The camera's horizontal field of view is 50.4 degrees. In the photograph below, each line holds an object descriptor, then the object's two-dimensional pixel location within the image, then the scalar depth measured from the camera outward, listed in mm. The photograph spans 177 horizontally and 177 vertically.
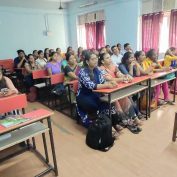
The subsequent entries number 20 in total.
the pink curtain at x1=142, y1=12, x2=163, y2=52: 5601
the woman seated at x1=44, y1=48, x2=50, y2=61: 5939
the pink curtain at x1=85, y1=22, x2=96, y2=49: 7400
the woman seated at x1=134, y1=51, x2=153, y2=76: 3219
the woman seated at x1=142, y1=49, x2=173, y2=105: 3521
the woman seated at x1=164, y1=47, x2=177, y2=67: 3992
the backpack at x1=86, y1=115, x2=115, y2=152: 2218
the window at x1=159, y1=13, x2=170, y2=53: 5512
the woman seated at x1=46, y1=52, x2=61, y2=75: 3948
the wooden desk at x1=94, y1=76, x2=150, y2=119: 2384
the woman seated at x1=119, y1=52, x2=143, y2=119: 3146
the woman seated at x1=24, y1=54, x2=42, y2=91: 4488
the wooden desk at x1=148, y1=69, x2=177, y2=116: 3072
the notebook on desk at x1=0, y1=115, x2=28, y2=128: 1480
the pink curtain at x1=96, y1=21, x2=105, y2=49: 7085
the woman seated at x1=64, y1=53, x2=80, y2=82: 3360
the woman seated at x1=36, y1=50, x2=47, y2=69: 4995
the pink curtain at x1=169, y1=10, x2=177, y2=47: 5293
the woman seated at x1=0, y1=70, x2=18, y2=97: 2268
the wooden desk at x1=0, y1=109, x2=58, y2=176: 1493
